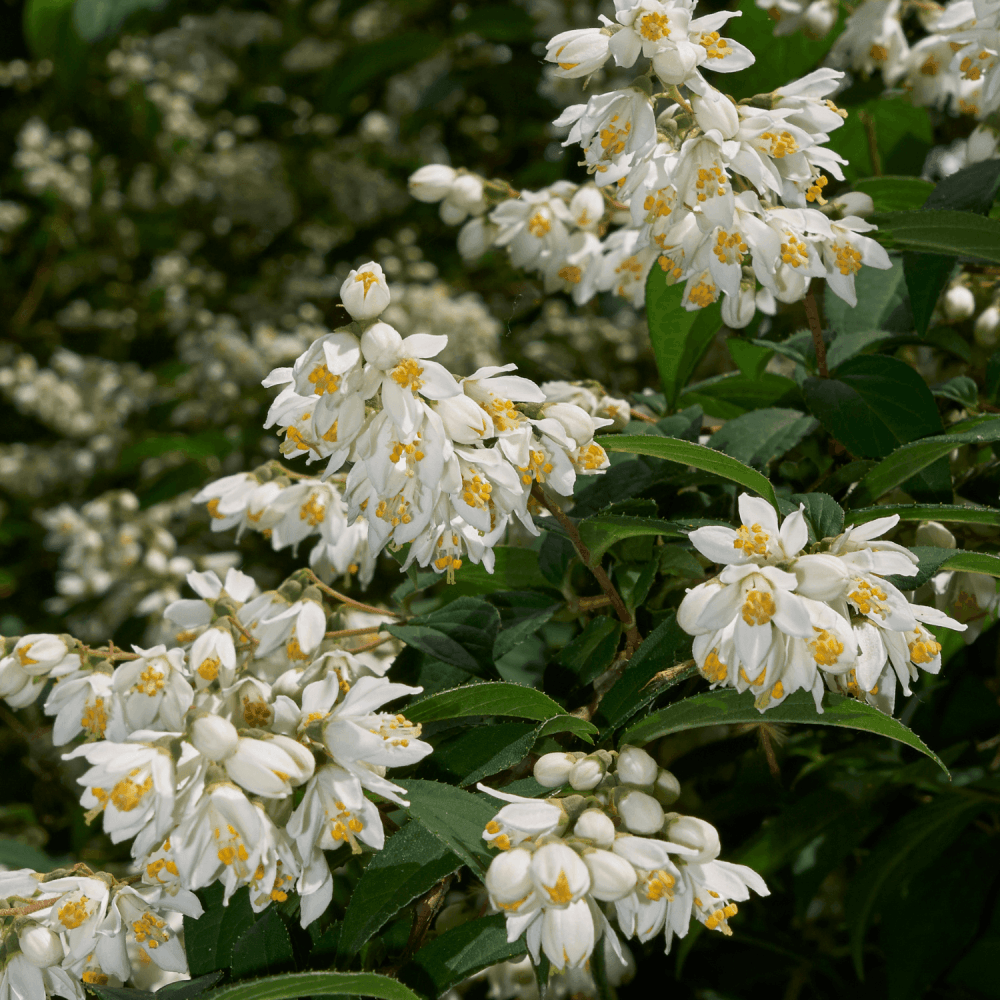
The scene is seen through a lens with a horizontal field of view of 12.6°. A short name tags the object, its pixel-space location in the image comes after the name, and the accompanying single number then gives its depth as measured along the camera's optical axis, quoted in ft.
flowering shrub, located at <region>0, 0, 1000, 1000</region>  3.23
